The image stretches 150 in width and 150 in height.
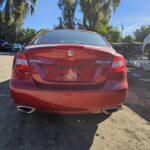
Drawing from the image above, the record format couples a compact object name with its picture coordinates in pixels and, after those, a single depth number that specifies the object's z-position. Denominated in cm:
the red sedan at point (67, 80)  202
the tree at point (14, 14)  1818
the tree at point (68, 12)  2021
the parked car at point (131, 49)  814
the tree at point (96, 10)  1835
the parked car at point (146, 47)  595
